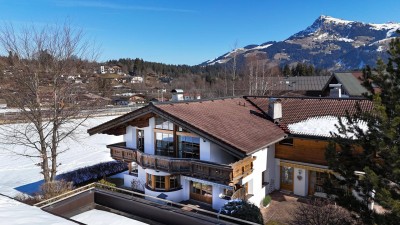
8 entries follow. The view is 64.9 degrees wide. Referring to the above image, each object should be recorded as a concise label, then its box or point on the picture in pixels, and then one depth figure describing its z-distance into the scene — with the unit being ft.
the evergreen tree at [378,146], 24.89
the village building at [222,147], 51.83
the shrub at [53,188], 55.52
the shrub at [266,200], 57.47
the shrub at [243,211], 44.14
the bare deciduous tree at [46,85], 57.16
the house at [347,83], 128.88
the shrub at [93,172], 68.74
